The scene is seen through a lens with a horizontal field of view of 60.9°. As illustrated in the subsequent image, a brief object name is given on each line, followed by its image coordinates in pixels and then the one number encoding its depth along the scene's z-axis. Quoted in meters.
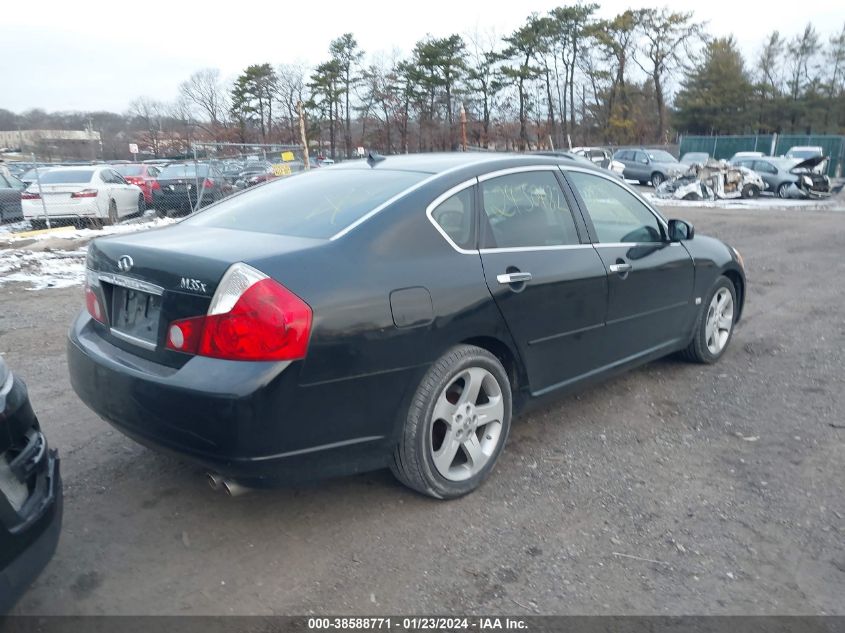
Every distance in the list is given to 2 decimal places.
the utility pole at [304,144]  15.85
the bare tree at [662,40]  50.81
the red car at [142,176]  19.06
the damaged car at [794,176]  23.47
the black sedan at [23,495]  2.20
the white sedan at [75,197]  14.88
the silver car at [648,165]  27.98
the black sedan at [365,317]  2.76
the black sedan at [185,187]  16.02
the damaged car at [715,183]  23.34
